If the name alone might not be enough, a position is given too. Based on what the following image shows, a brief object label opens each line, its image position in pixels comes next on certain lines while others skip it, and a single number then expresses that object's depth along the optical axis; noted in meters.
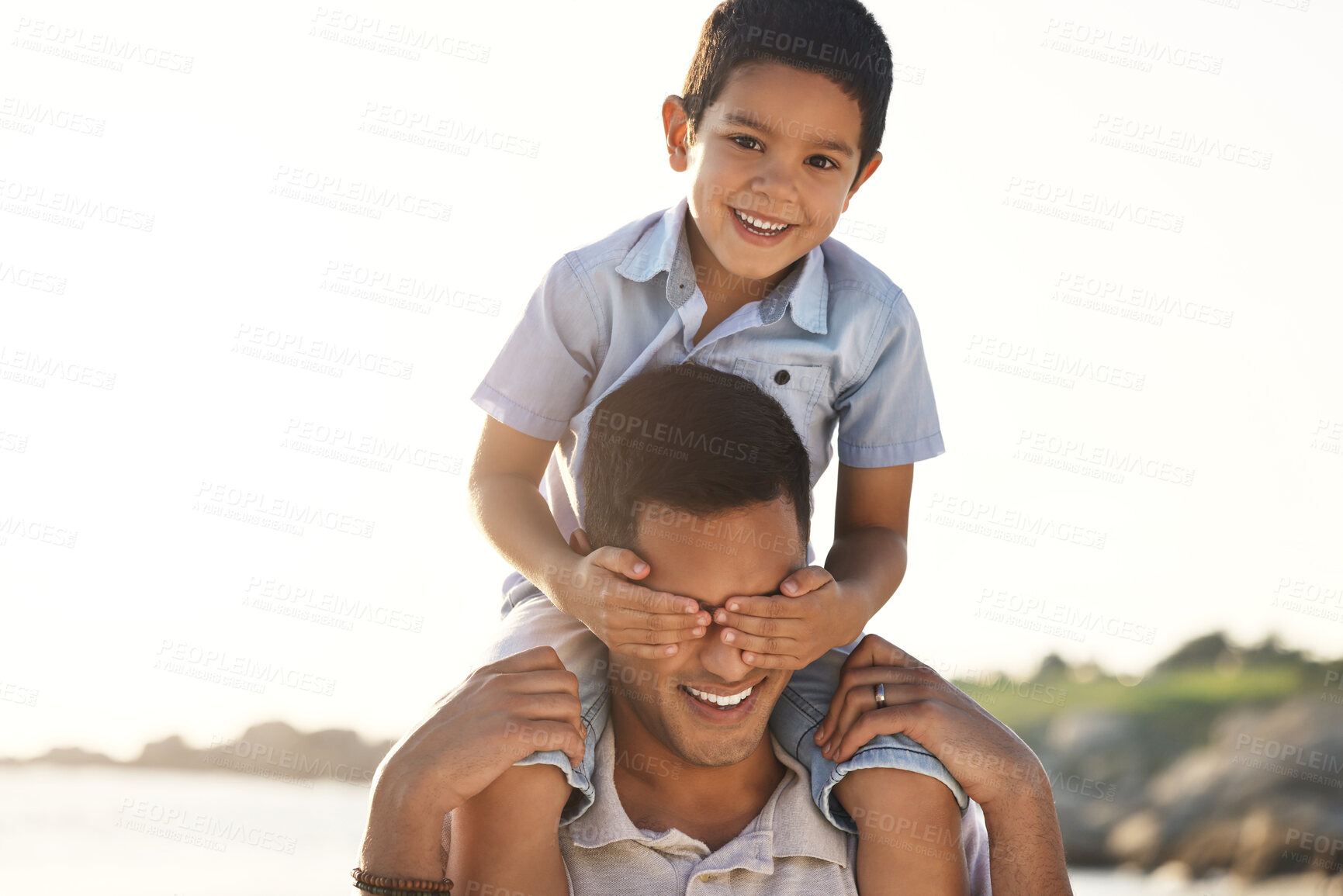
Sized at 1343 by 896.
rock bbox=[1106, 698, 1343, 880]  8.56
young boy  2.67
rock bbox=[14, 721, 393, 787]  7.61
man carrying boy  2.38
